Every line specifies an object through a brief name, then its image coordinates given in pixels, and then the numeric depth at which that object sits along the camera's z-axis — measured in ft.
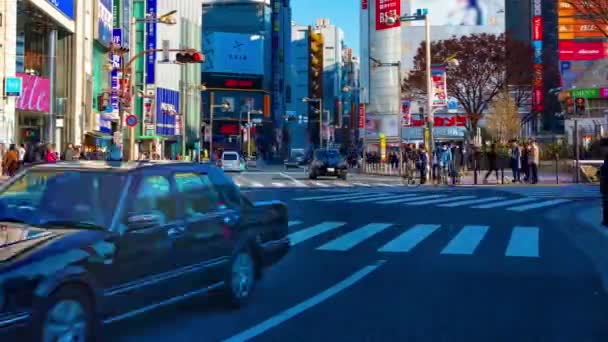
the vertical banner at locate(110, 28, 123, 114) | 153.92
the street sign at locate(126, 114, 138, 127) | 85.80
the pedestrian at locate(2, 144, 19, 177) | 80.43
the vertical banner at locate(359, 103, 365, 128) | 292.94
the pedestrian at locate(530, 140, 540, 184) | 97.63
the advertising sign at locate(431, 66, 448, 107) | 114.11
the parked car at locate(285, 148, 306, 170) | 224.12
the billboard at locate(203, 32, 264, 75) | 370.73
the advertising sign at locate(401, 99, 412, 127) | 152.46
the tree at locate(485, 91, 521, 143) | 187.64
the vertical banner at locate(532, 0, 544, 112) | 182.54
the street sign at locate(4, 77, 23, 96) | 101.60
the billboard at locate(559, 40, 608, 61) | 276.82
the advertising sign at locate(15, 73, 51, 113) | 112.06
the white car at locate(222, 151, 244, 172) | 185.16
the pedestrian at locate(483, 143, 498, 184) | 105.03
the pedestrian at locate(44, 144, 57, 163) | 83.70
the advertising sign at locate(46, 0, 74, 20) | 120.47
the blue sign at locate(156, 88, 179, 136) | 255.09
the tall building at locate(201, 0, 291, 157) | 369.71
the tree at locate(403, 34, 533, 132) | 168.76
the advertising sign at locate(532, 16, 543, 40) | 288.10
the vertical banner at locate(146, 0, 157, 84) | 223.10
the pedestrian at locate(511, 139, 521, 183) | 100.22
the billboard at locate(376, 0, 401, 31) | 271.08
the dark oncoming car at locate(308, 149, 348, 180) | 127.03
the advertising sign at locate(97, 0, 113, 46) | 152.76
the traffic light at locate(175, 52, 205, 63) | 79.05
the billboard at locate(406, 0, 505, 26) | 272.31
